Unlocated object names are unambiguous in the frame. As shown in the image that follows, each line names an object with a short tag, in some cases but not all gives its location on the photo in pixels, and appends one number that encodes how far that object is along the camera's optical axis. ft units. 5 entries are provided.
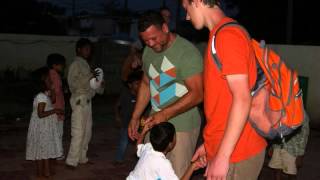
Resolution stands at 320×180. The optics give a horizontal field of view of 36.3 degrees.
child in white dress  20.51
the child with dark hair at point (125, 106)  21.72
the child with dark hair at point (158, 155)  12.41
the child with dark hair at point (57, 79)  22.03
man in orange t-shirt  7.94
